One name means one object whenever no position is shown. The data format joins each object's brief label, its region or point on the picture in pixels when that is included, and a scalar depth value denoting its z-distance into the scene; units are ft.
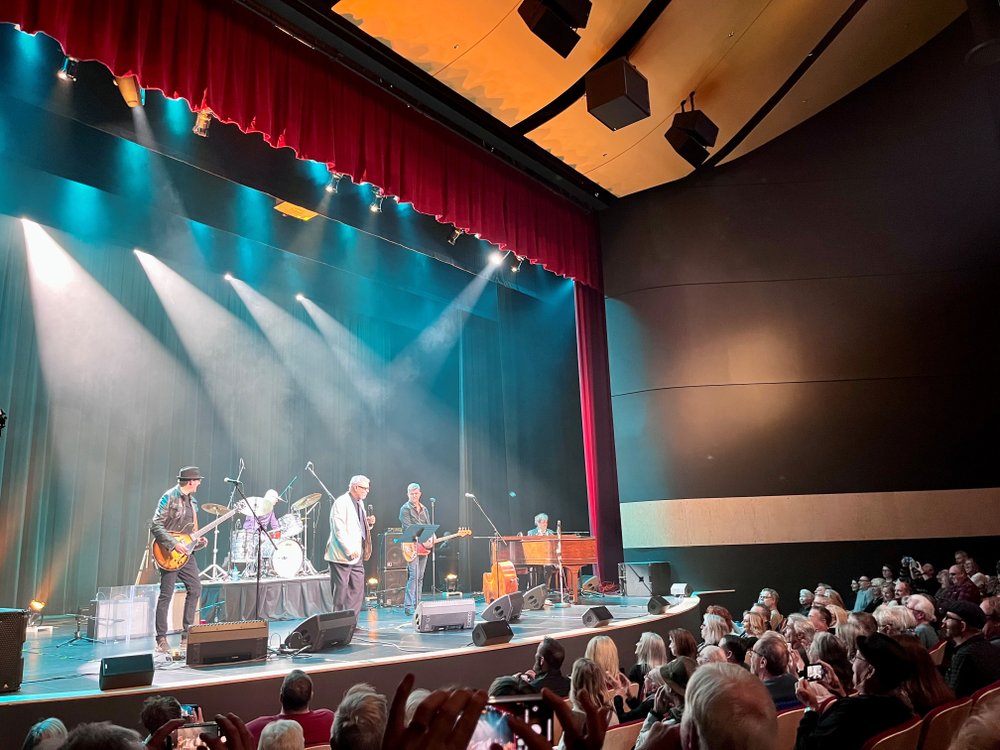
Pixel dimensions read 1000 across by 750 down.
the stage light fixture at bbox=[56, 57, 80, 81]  18.98
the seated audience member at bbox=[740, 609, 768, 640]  16.46
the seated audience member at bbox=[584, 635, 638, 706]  11.66
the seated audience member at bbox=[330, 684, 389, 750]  5.33
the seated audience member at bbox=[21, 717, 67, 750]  8.15
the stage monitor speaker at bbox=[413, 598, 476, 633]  22.39
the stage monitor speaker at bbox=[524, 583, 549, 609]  24.47
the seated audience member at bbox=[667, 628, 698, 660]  12.62
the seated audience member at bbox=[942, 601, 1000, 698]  11.25
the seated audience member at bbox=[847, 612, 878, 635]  12.06
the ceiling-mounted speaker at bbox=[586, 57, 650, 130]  22.65
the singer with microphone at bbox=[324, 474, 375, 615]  22.03
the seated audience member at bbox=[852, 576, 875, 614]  22.27
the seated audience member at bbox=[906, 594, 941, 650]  14.10
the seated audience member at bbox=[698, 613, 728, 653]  14.64
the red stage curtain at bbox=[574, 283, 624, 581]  33.60
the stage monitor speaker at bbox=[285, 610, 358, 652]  18.53
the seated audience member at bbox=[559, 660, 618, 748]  9.51
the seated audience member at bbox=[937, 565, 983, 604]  19.83
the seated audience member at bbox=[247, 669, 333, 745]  9.59
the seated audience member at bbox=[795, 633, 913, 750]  7.49
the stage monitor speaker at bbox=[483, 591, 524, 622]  22.41
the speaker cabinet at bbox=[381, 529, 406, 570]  34.58
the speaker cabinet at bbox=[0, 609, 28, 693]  13.56
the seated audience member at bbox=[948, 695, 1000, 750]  4.38
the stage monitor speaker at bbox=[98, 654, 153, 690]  13.26
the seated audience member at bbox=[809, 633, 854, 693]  10.64
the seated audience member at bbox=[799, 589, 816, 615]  23.34
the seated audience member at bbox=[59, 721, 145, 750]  4.28
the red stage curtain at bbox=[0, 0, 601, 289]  16.25
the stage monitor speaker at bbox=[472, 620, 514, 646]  17.67
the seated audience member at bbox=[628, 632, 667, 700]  13.32
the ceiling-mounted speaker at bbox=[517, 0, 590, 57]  18.70
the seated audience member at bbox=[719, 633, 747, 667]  11.48
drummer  29.48
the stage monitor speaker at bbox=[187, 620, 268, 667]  16.69
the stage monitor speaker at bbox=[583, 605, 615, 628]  20.26
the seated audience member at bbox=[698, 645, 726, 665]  11.33
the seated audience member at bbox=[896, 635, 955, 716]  8.52
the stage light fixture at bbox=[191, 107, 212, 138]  21.65
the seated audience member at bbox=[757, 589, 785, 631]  19.12
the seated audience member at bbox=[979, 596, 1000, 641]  13.50
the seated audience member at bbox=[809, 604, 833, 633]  15.61
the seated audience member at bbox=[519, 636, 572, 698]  11.62
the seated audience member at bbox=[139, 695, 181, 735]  9.84
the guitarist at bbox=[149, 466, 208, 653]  18.54
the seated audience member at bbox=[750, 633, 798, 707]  10.11
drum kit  28.73
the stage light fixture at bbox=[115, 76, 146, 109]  19.70
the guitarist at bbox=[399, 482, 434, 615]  28.45
